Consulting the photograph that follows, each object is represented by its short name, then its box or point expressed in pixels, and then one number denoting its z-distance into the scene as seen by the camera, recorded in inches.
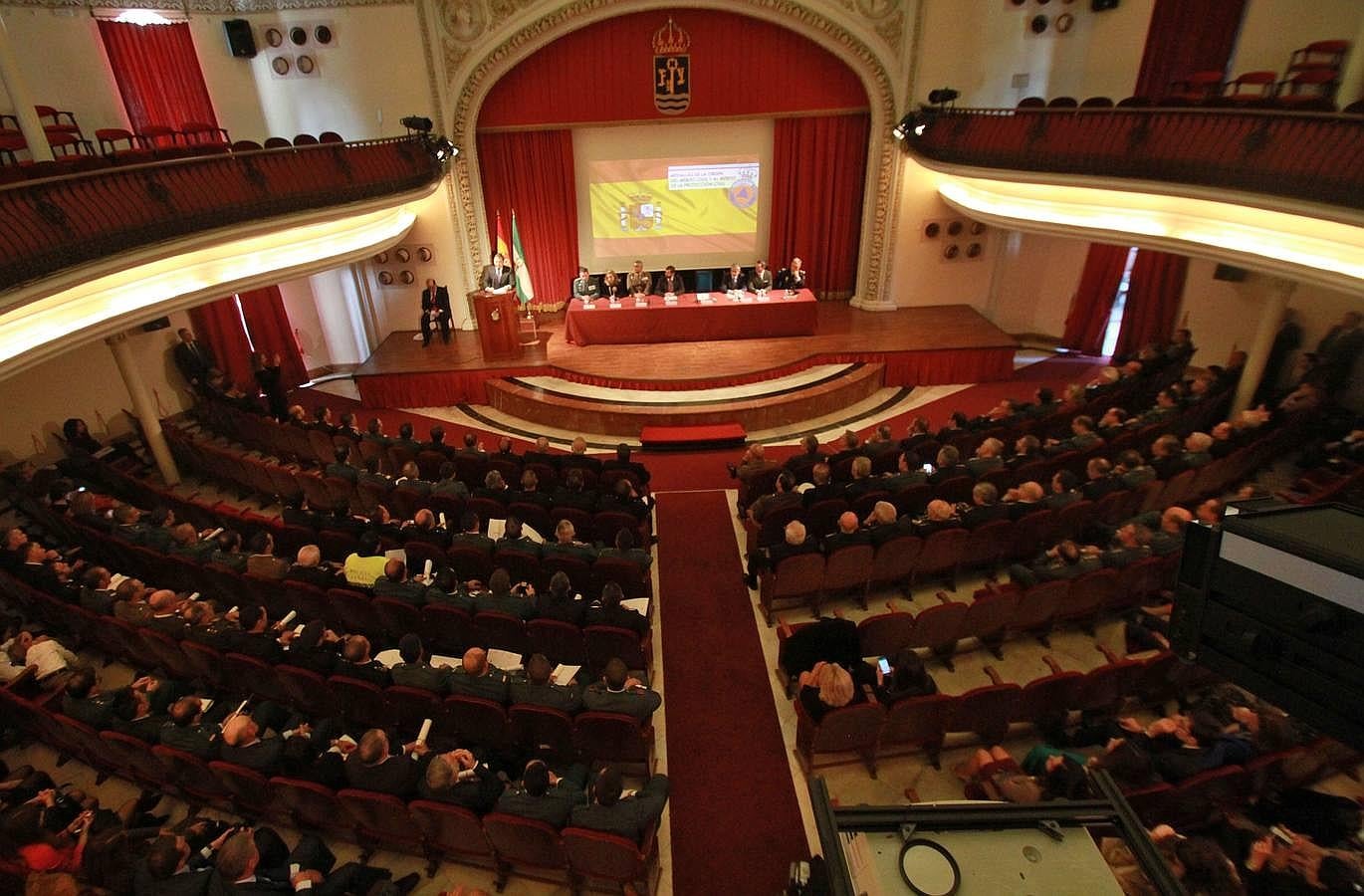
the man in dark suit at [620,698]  158.2
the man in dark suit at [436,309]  442.6
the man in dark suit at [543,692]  160.9
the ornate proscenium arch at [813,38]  411.2
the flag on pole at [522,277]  430.5
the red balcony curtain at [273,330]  426.9
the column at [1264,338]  290.5
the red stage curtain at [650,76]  426.3
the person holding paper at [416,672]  167.3
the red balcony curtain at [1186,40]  352.5
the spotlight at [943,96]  395.9
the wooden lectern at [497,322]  403.2
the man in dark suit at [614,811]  132.3
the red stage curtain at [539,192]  461.7
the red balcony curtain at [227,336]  404.5
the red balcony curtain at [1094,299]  417.1
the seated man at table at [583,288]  442.6
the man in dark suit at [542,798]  134.6
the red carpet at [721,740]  150.4
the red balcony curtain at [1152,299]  392.5
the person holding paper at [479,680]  164.4
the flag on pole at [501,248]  428.8
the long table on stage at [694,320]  424.5
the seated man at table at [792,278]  443.8
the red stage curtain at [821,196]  460.8
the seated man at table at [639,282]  443.5
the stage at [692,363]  391.5
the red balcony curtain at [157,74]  364.8
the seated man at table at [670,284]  438.6
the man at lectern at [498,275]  420.8
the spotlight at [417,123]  392.8
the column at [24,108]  251.4
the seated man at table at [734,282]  435.2
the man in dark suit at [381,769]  140.4
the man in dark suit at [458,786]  137.3
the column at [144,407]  297.6
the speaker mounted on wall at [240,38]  401.4
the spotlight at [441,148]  409.4
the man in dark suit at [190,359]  384.5
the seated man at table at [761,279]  437.4
